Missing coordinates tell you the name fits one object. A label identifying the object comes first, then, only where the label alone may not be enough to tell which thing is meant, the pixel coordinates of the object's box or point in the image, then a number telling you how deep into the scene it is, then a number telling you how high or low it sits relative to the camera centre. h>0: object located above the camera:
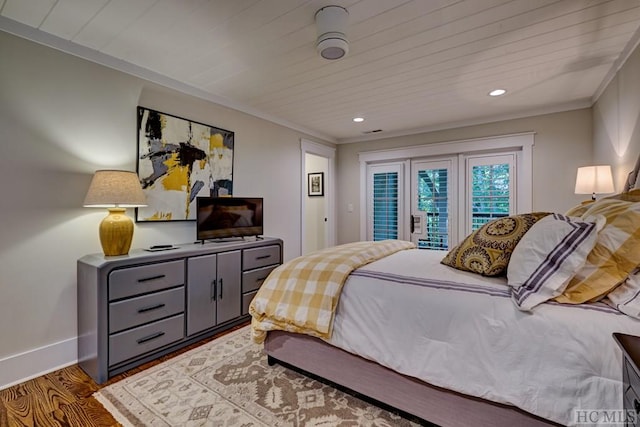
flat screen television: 2.78 -0.07
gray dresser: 1.96 -0.70
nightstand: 0.75 -0.45
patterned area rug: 1.58 -1.13
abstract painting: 2.58 +0.46
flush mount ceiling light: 1.76 +1.13
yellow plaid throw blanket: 1.70 -0.52
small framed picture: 5.14 +0.48
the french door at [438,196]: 3.86 +0.19
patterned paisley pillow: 1.58 -0.20
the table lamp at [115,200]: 2.08 +0.08
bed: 1.11 -0.58
